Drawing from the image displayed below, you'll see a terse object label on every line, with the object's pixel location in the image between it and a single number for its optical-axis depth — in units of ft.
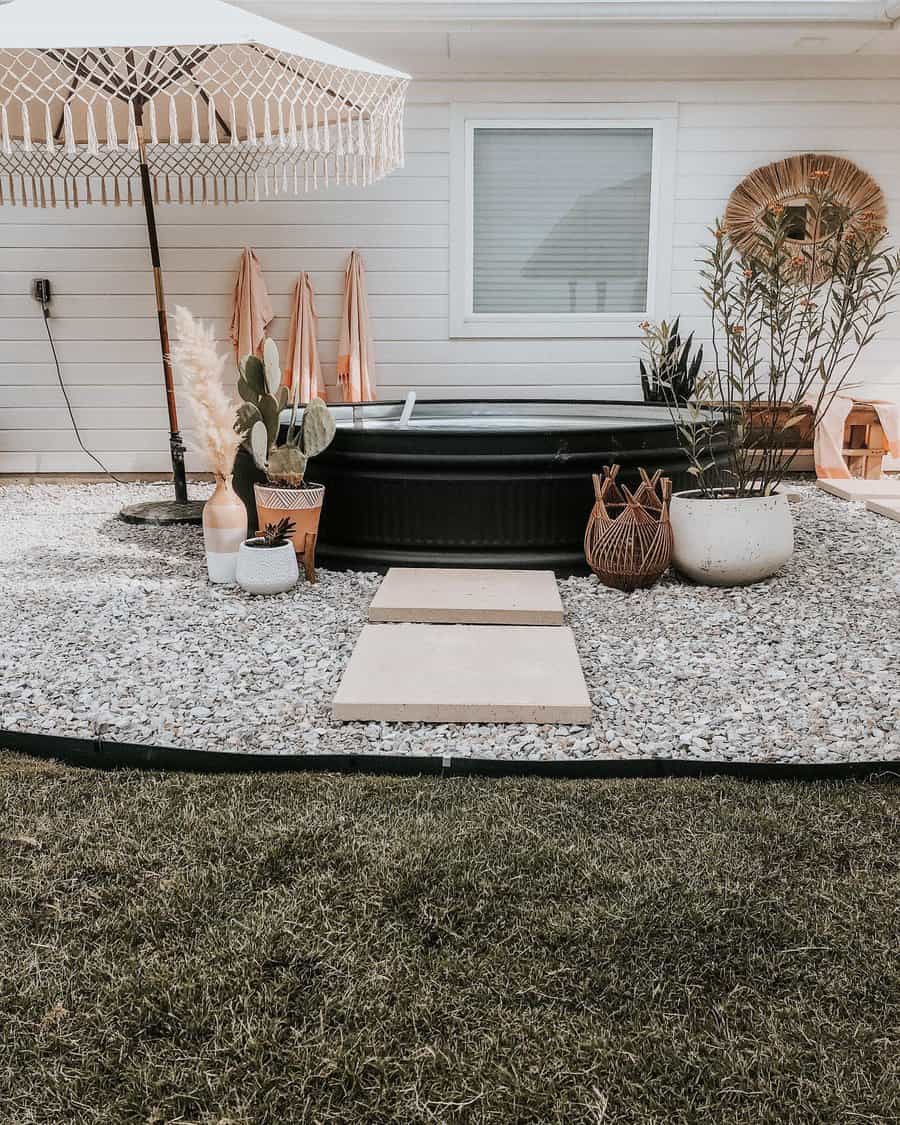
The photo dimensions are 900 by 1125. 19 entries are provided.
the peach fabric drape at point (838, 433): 18.26
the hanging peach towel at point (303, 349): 18.69
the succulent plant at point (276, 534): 11.13
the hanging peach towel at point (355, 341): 18.70
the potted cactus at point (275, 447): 11.34
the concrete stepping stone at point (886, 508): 15.54
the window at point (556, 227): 18.70
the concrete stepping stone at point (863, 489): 16.97
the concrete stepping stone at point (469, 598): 10.02
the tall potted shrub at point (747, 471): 10.43
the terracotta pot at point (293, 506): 11.34
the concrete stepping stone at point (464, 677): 7.51
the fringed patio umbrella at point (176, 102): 10.90
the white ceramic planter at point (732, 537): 10.99
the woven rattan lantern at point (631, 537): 10.93
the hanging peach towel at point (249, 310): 18.52
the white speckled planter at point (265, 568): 10.93
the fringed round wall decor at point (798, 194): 18.42
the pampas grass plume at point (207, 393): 10.73
